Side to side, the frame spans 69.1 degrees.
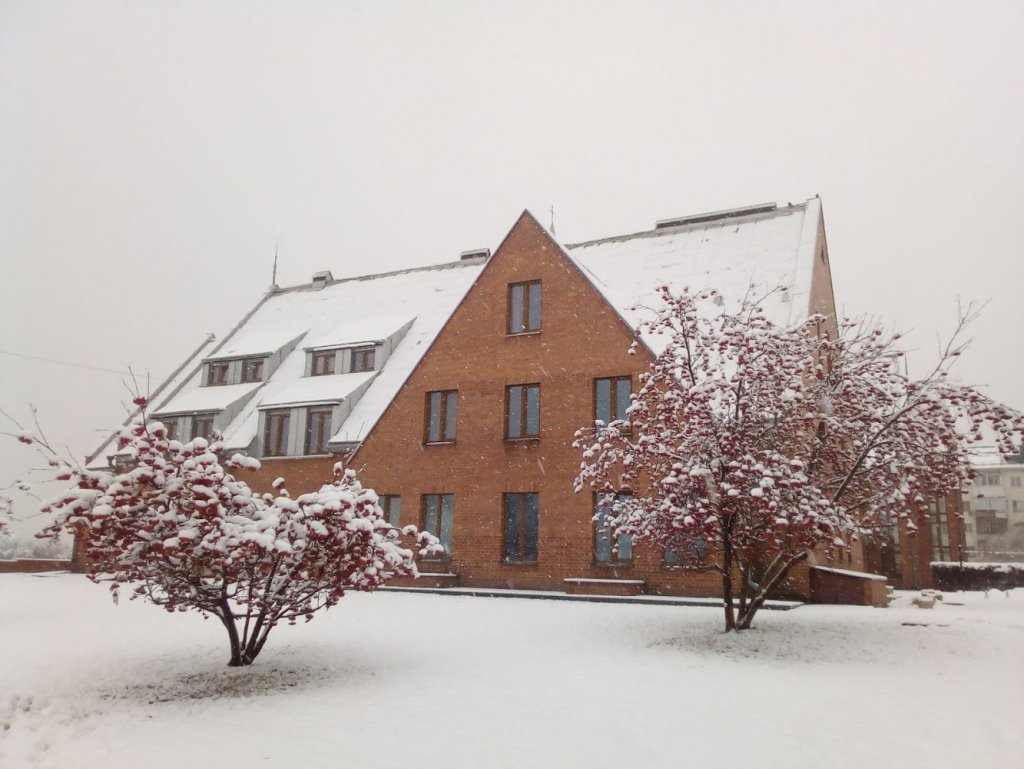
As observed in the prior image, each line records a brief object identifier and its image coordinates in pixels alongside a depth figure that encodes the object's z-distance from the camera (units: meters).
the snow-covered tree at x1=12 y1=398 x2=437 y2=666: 9.01
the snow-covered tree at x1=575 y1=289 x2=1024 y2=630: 12.33
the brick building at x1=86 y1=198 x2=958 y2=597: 21.62
